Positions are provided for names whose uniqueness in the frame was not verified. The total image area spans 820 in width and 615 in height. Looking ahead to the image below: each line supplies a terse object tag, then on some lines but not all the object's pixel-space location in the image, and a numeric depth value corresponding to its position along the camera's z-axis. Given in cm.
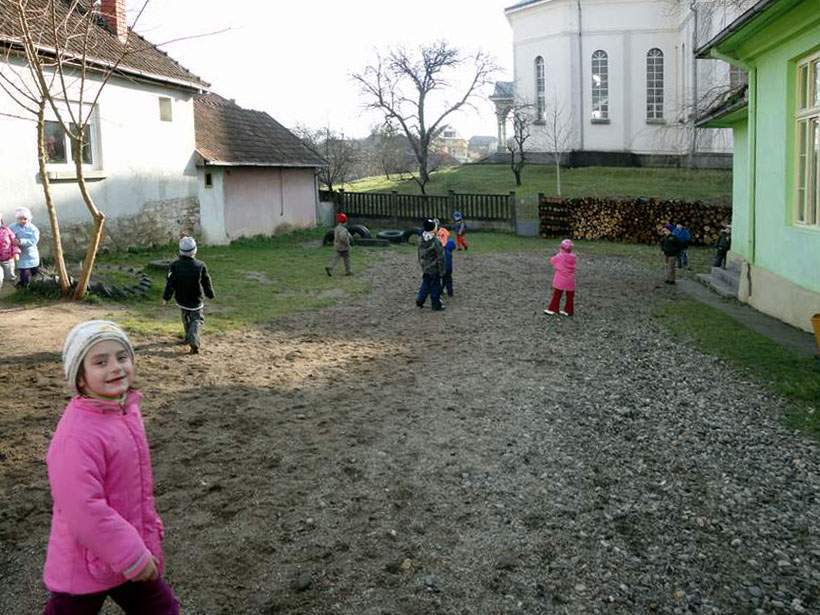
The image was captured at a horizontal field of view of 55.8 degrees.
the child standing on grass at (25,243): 1202
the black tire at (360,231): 2462
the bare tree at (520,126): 3991
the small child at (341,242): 1689
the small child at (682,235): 1661
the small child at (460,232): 2162
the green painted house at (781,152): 998
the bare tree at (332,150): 3482
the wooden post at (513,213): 2741
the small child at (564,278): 1211
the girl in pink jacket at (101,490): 274
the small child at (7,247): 1183
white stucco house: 1419
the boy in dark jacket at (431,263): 1290
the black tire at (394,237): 2514
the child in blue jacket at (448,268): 1414
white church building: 3878
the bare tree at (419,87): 4091
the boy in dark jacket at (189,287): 951
